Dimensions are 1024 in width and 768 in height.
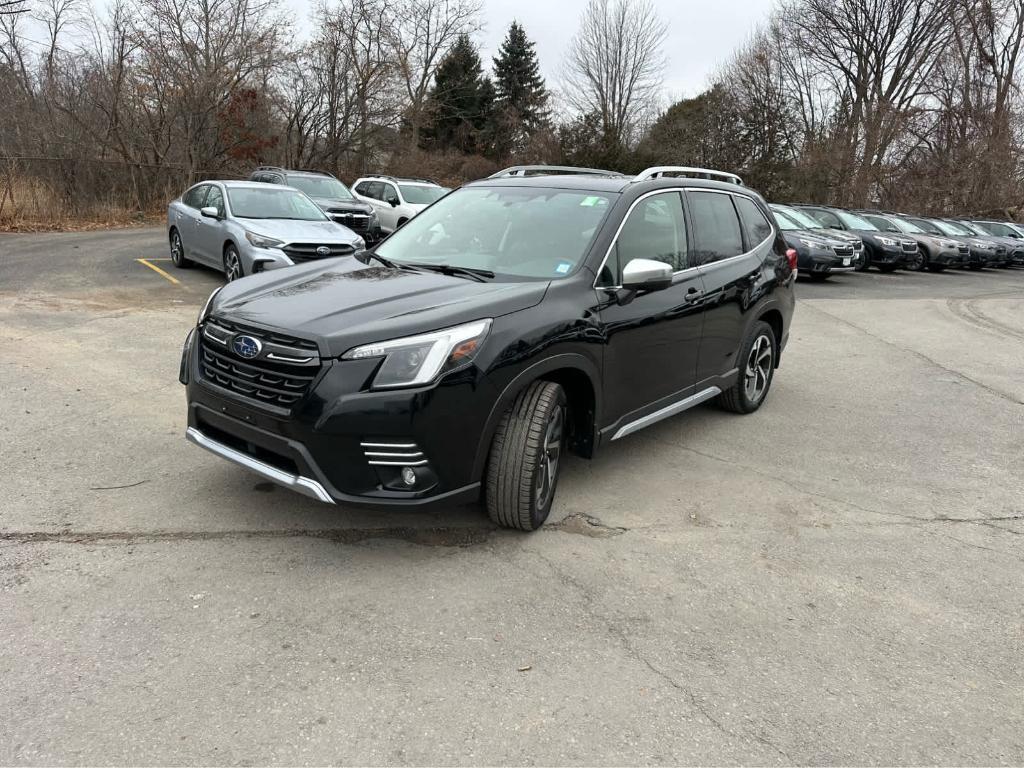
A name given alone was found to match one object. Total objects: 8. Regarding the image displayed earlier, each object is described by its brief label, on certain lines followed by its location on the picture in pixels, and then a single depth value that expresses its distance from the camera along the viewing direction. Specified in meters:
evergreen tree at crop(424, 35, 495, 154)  41.78
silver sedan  9.79
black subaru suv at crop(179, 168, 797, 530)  3.24
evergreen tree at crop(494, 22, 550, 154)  44.47
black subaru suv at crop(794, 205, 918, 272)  18.77
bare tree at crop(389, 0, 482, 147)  36.62
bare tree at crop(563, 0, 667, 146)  44.81
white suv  16.80
